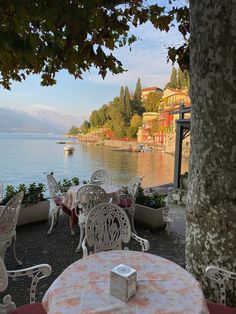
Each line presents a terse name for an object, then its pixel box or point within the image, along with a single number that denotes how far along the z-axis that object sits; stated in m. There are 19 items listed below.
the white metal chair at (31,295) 1.57
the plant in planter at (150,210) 4.70
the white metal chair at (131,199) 4.70
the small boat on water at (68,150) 40.56
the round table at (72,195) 4.45
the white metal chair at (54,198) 4.61
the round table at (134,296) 1.27
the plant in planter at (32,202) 4.66
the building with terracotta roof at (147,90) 68.74
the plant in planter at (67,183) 5.39
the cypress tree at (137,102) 61.21
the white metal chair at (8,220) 2.94
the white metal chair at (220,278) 1.71
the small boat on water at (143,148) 48.67
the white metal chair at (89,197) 4.02
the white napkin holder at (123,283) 1.32
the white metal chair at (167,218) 4.62
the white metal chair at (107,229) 2.54
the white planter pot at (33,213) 4.66
